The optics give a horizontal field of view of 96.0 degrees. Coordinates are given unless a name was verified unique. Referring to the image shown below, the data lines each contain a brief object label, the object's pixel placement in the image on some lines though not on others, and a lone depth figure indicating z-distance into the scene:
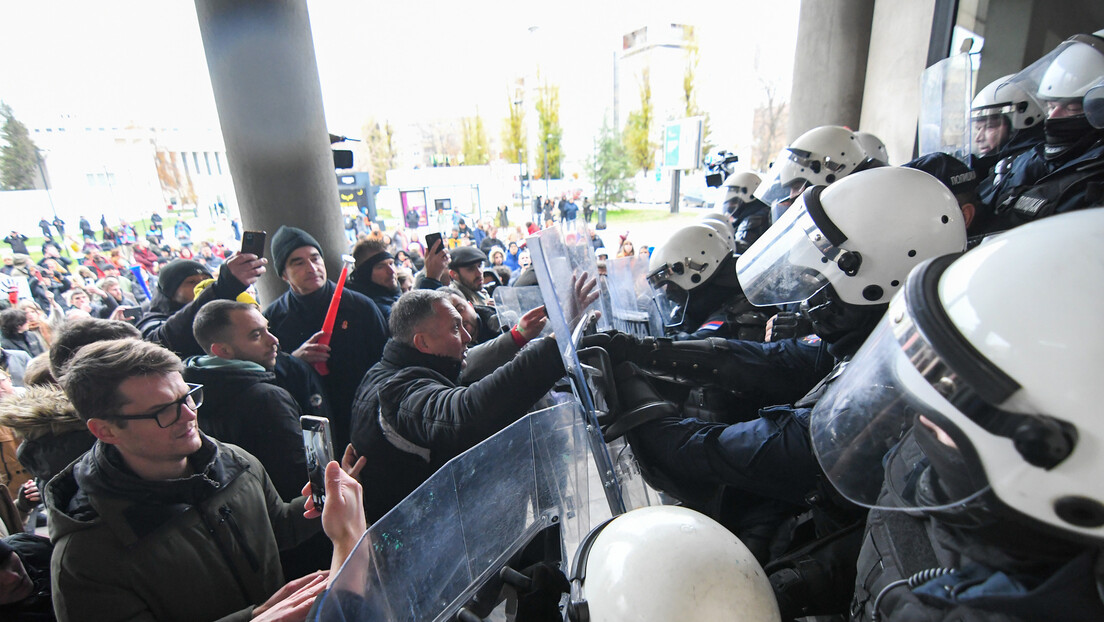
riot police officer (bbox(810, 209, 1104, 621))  0.74
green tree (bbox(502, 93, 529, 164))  16.38
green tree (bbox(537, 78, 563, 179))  15.80
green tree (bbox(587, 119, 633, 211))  15.73
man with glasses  1.12
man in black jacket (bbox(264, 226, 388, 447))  2.80
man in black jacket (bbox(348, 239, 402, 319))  3.44
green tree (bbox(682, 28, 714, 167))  14.39
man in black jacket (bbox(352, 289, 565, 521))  1.54
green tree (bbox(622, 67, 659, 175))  15.46
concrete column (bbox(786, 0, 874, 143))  6.92
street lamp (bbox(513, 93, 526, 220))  15.17
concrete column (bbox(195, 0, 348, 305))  3.77
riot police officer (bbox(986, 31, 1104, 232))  2.64
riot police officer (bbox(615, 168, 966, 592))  1.46
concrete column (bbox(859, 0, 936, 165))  5.92
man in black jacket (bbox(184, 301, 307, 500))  1.86
